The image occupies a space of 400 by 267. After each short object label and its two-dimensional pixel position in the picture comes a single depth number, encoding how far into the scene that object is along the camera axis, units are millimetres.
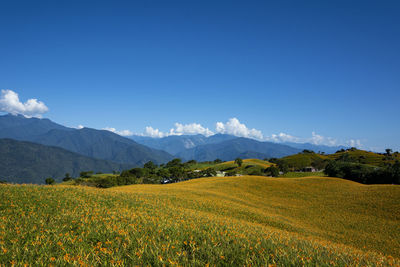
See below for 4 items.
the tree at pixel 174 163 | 170125
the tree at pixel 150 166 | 168300
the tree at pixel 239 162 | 142438
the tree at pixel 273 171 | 106144
